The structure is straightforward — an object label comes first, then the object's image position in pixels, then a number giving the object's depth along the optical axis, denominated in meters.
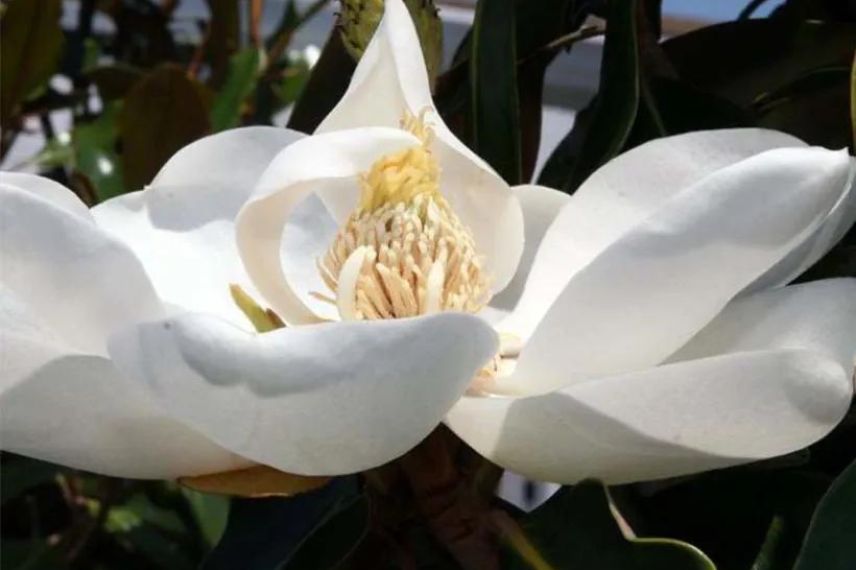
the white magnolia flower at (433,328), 0.52
